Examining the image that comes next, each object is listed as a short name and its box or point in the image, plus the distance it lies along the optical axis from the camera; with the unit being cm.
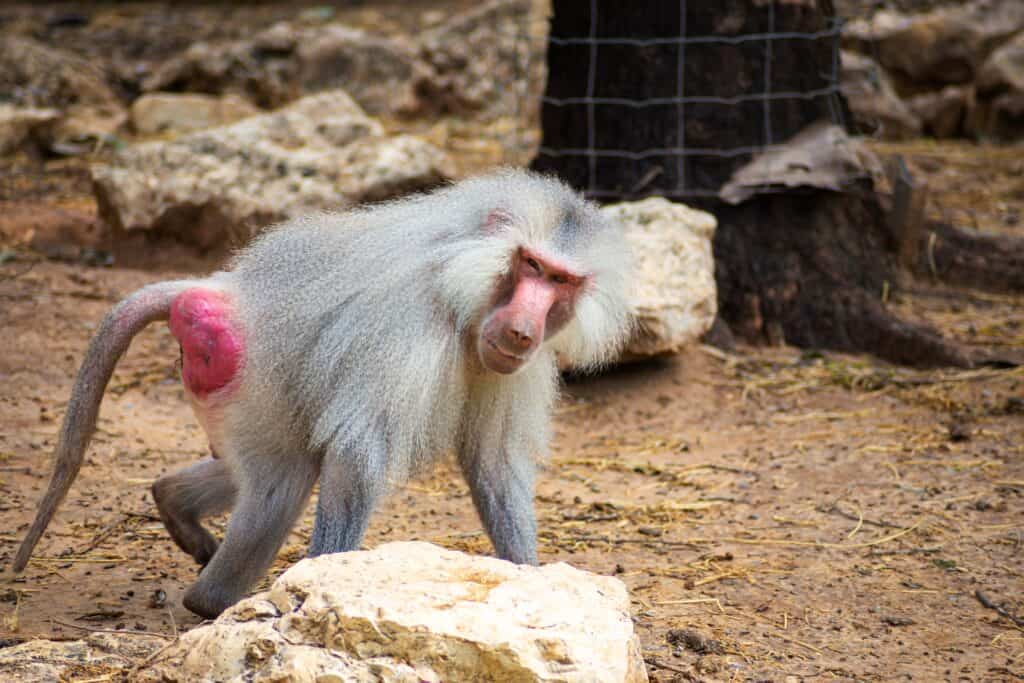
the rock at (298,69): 2175
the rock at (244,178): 1348
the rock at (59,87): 2014
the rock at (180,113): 1983
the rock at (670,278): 1148
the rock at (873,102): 1480
